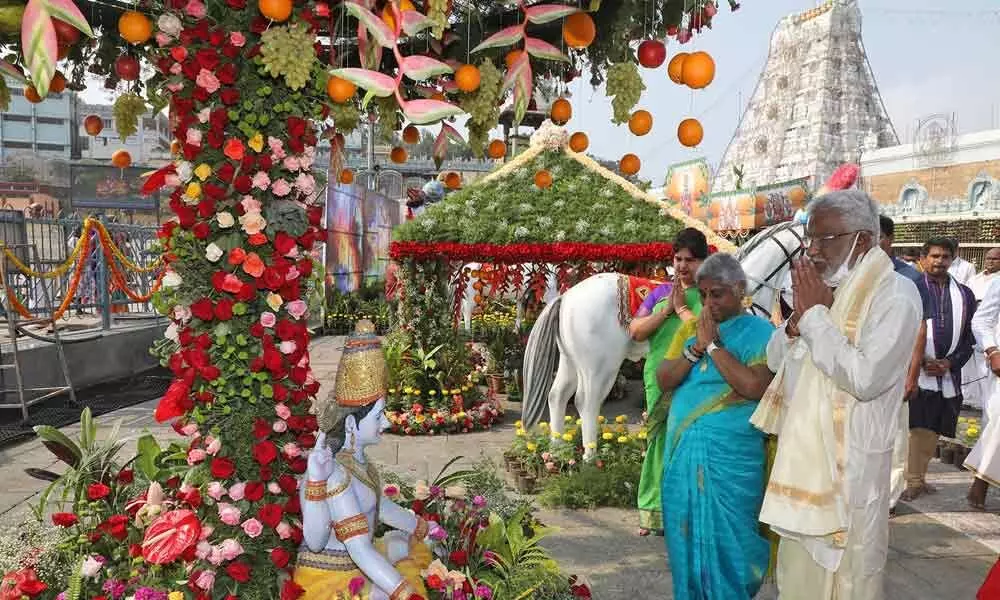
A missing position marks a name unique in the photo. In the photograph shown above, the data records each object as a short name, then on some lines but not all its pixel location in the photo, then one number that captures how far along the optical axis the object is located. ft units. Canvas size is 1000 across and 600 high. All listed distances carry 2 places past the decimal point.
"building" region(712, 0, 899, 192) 111.45
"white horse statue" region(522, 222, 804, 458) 20.20
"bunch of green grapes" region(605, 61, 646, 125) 9.05
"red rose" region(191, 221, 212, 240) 8.86
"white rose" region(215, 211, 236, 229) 8.80
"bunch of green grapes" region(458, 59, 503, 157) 8.92
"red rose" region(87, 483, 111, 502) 10.79
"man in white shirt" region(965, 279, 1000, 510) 16.22
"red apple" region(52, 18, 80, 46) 7.66
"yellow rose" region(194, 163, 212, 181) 8.79
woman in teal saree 10.36
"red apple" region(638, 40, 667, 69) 9.18
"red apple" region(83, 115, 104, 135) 11.02
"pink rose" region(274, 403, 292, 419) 9.27
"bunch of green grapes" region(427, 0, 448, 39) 7.52
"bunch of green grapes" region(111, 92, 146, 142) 10.65
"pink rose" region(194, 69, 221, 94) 8.59
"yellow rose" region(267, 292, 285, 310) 9.07
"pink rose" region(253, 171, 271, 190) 8.95
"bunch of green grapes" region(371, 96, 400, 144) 10.07
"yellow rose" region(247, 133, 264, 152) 8.91
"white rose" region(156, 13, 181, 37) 8.44
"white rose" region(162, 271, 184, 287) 9.00
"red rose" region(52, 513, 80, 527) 10.32
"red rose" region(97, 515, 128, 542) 10.27
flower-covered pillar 8.82
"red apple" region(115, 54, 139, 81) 10.06
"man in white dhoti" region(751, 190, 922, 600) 8.24
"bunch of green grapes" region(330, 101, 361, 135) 9.56
